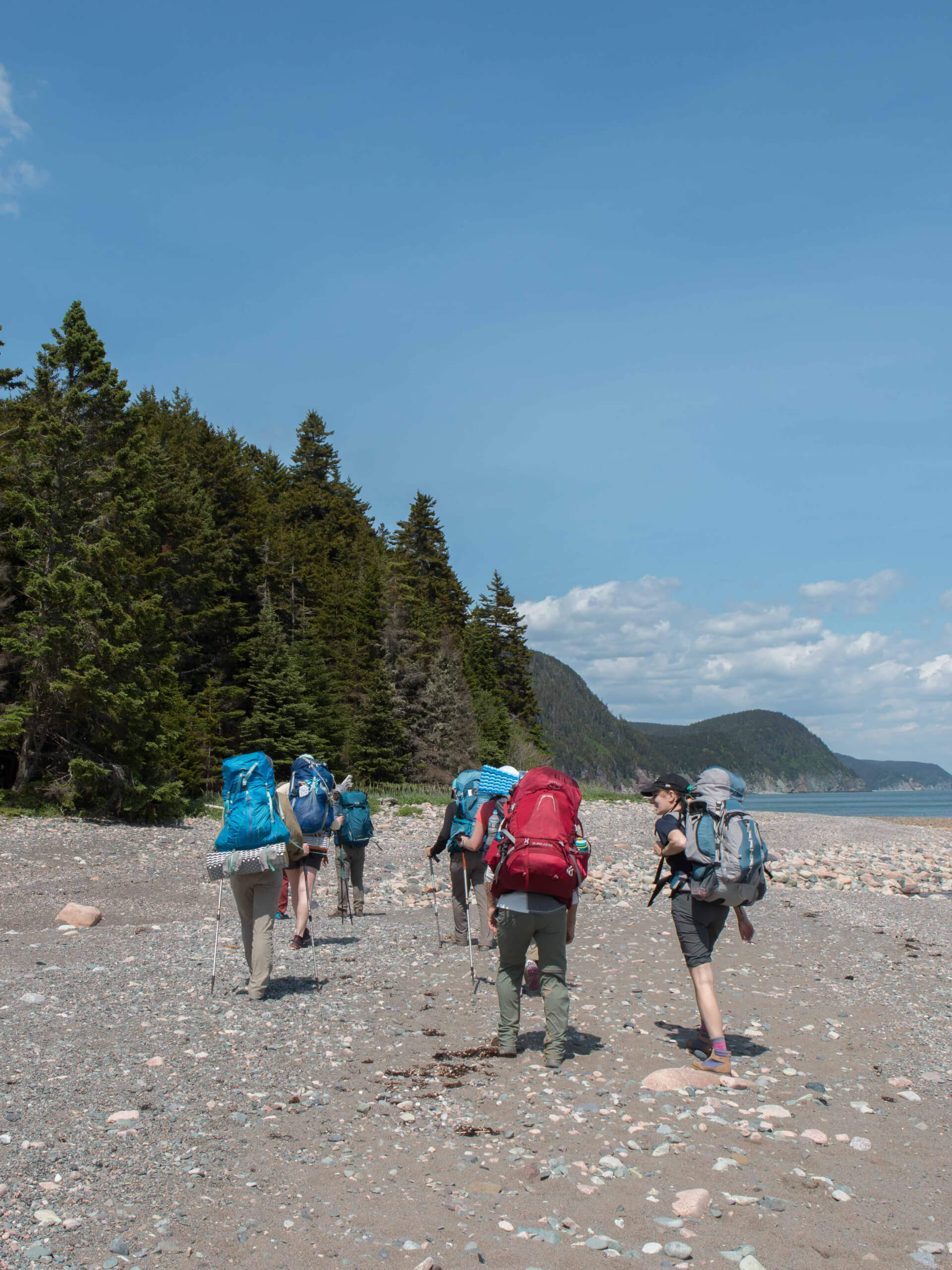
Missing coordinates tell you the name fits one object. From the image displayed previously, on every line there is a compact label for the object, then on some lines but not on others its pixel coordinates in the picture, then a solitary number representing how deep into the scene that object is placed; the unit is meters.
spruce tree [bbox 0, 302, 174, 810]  24.58
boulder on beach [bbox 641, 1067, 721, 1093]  6.74
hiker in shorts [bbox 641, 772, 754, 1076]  6.97
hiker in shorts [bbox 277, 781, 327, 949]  11.62
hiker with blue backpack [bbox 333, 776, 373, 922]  13.77
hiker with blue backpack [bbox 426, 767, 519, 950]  10.53
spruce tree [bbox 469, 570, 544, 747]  77.94
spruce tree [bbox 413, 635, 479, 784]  54.17
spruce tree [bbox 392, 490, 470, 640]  71.06
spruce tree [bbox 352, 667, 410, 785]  50.72
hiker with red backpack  6.95
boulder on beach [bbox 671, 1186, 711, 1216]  4.74
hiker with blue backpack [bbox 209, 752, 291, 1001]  8.57
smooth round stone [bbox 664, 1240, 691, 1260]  4.30
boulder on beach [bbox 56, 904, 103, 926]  14.47
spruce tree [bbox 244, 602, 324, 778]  45.25
